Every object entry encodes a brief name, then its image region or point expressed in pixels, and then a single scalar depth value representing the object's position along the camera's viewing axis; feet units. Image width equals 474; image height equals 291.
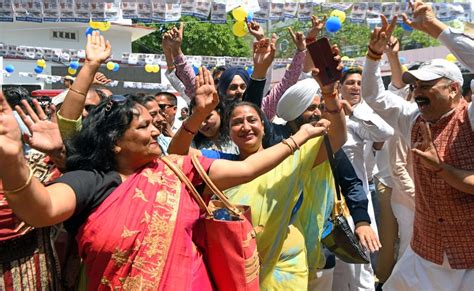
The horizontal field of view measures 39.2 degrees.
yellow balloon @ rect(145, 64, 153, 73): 50.49
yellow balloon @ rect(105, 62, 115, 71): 46.98
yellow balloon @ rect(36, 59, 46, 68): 49.49
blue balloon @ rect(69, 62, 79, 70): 45.41
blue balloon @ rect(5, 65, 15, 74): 48.97
